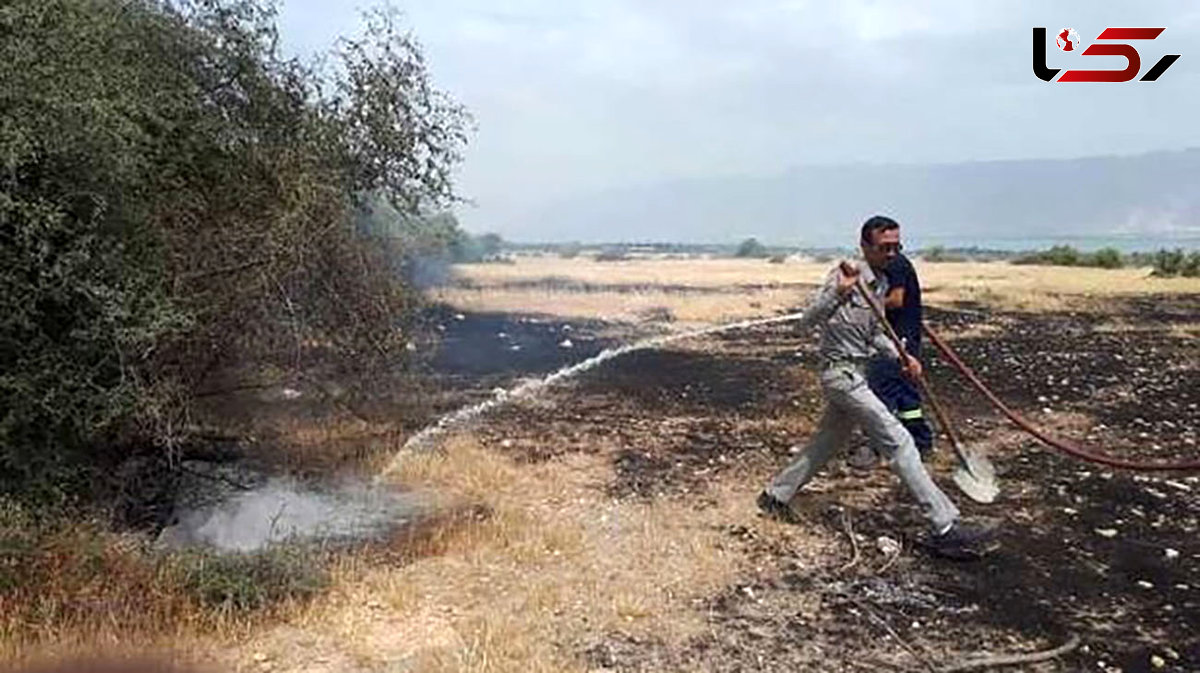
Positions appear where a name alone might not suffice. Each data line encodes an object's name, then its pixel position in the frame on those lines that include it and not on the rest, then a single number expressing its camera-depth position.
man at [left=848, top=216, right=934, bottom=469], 9.02
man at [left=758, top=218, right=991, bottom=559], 7.03
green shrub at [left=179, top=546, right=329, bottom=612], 6.07
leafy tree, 6.47
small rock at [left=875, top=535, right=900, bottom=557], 7.17
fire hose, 6.72
